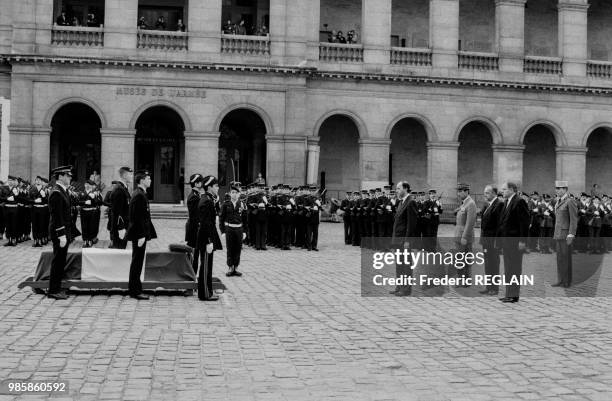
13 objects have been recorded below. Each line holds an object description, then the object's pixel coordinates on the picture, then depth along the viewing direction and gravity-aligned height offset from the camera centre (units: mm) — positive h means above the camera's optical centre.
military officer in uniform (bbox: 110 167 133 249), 14742 +116
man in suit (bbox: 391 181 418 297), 15070 -253
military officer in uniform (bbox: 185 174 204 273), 15259 -44
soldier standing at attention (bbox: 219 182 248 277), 17562 -444
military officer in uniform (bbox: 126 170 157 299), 13742 -443
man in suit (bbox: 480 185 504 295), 15266 -454
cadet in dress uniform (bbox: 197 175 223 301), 13625 -611
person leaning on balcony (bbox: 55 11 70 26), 36406 +8671
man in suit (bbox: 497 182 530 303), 14375 -340
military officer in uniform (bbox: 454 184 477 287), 16069 -233
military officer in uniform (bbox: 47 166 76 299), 13438 -494
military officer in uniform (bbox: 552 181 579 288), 16578 -322
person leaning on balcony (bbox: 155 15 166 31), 38422 +8977
